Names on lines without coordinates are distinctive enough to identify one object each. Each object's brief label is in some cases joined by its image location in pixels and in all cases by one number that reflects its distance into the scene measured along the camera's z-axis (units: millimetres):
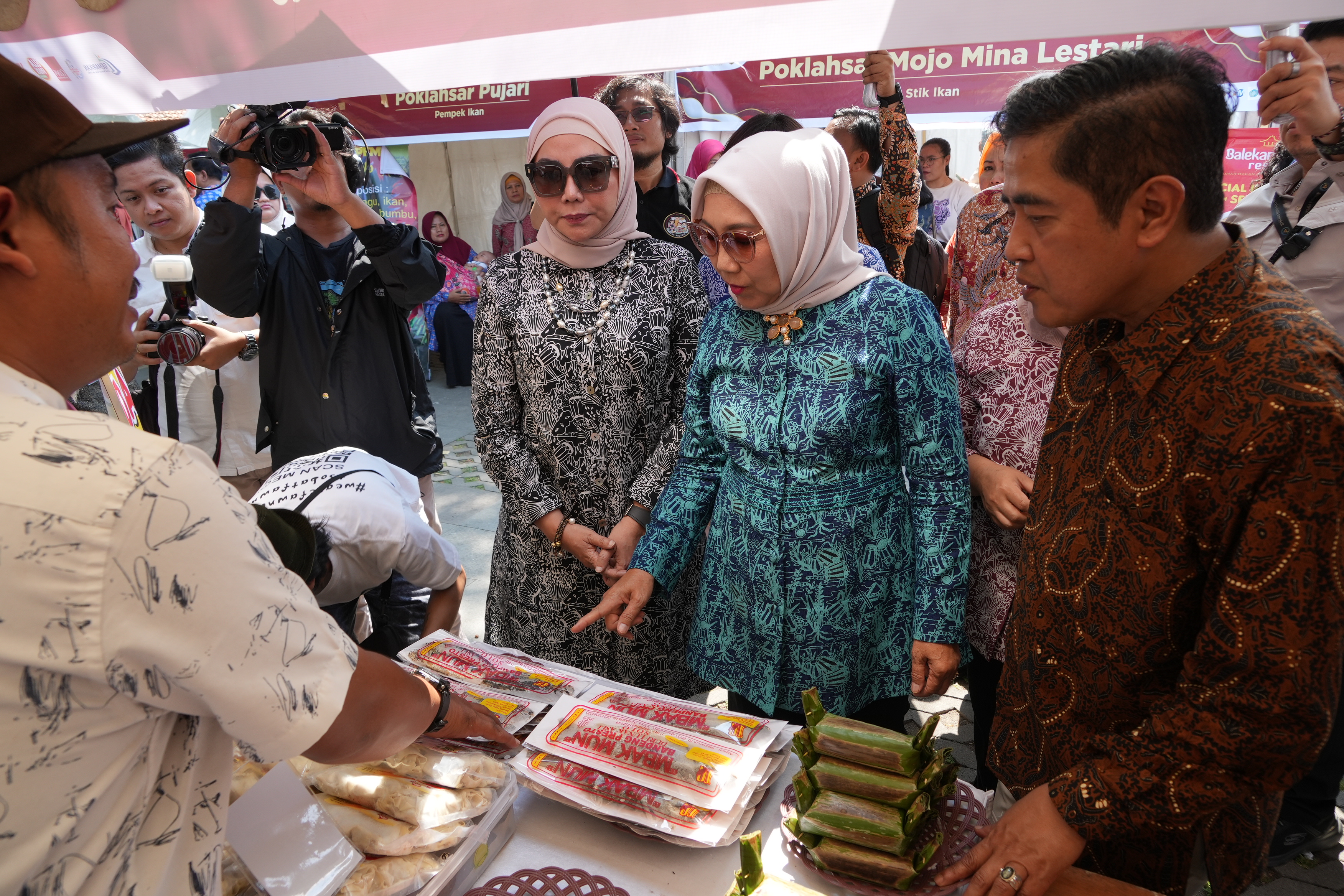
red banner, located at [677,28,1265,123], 4336
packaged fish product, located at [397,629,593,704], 1474
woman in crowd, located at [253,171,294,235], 3367
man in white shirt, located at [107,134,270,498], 2881
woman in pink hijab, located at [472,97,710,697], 1954
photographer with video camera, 2320
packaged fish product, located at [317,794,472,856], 1102
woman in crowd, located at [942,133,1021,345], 1993
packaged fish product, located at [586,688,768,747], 1273
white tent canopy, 1143
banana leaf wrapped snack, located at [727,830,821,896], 989
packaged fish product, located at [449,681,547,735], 1374
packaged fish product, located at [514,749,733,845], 1123
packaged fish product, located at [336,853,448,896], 1049
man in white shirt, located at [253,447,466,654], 1793
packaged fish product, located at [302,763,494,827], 1141
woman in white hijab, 1504
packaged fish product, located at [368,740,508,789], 1201
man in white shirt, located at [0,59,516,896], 661
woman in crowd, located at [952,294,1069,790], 1600
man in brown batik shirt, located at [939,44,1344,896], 845
